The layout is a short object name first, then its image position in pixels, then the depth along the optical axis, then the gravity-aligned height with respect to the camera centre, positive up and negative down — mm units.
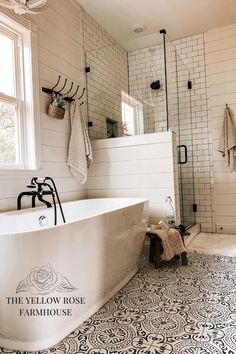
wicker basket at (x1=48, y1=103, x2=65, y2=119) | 2781 +656
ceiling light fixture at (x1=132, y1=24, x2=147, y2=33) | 3848 +2070
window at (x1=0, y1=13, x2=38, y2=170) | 2453 +726
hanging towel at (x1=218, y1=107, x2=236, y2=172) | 3752 +407
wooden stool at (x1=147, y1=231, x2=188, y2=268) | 2574 -764
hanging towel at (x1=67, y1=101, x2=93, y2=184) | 3080 +321
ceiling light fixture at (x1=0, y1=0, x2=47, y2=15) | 1715 +1103
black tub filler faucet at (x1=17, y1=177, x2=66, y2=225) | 2314 -150
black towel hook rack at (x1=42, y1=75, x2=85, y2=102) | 2791 +890
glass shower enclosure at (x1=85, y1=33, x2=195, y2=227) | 3268 +976
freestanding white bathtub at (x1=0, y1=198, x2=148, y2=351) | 1371 -575
